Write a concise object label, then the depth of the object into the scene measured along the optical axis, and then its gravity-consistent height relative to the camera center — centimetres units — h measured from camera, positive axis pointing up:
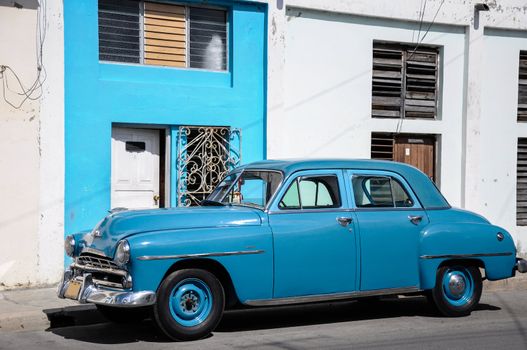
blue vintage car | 762 -87
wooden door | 1428 +18
